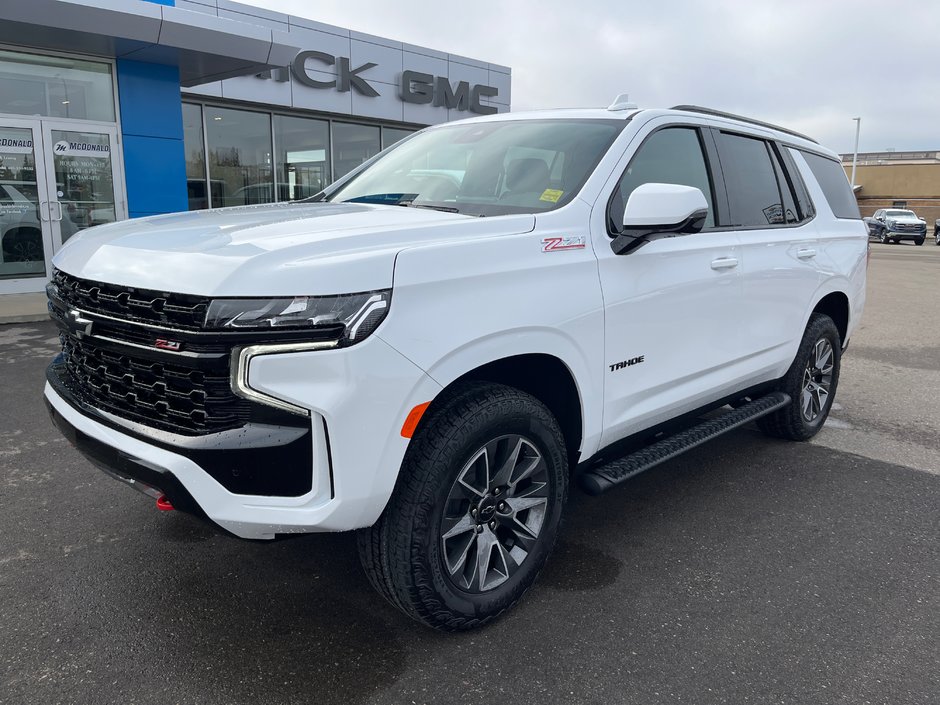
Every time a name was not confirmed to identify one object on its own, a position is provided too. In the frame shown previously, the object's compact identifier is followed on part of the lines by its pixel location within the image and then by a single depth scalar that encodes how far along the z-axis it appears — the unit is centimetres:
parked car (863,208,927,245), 3331
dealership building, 995
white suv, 212
